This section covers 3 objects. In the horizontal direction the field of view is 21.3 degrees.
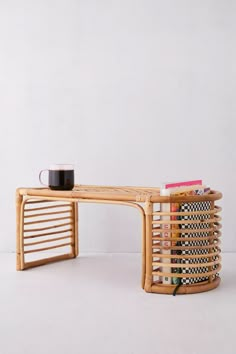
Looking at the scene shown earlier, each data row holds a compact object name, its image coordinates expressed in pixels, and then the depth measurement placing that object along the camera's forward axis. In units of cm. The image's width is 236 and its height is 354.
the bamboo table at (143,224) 226
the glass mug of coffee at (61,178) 256
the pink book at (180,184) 228
